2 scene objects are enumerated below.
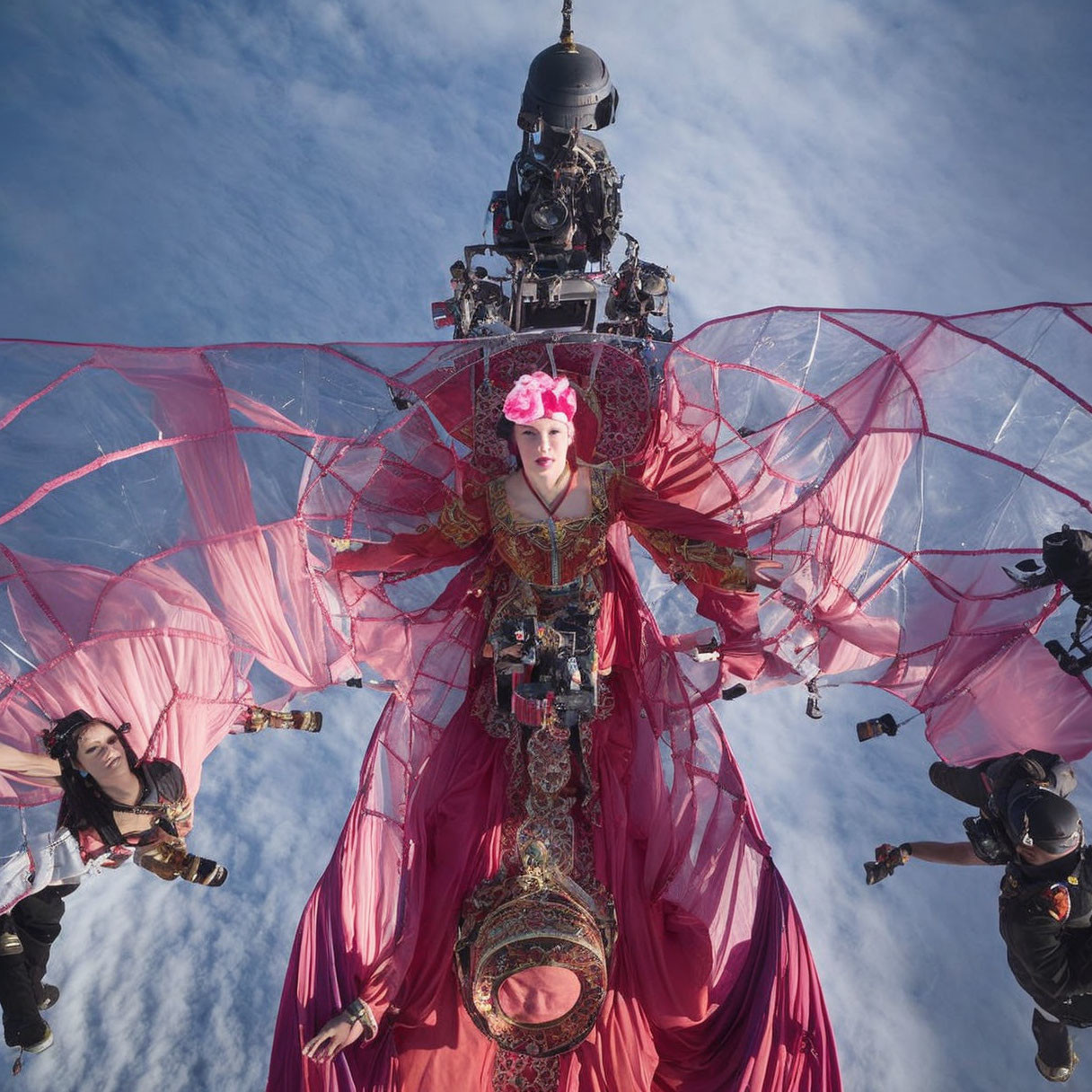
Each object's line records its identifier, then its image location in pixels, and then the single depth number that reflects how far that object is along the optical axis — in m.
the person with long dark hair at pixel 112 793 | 4.19
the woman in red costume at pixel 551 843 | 4.43
